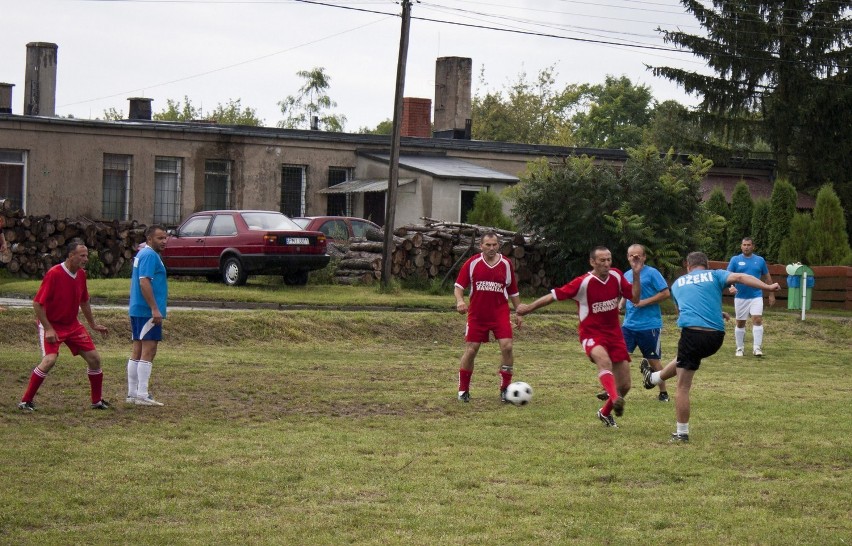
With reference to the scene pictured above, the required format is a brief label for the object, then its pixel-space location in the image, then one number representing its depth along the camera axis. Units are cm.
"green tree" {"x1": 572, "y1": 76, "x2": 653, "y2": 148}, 9612
